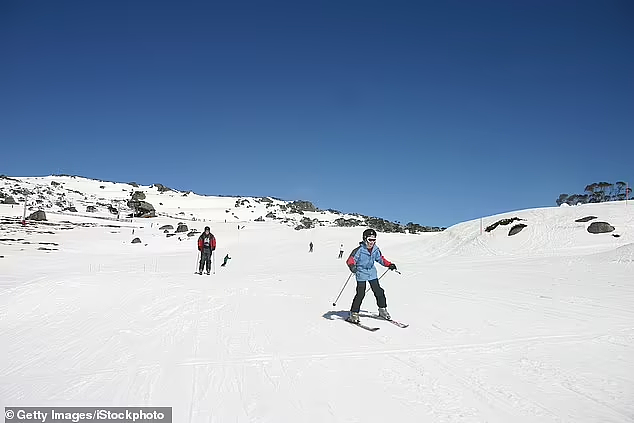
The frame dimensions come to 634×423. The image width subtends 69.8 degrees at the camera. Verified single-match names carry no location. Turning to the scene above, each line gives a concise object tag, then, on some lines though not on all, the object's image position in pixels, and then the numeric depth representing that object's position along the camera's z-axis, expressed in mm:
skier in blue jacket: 8719
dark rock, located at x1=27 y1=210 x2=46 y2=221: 44688
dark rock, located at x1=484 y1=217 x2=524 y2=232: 34000
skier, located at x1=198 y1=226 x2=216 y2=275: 18656
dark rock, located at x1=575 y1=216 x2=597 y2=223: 31225
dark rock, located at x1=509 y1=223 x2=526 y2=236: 32109
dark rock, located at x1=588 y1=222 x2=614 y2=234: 29328
